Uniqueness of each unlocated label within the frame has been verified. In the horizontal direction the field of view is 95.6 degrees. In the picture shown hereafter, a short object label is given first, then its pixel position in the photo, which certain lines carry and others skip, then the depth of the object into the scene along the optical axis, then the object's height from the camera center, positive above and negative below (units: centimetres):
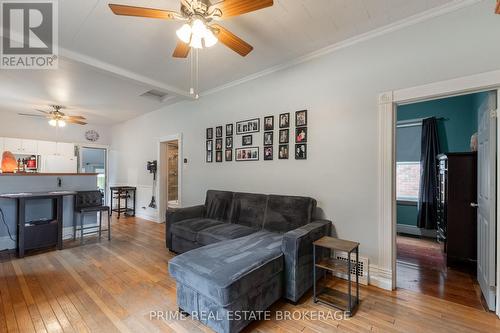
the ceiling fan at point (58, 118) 483 +105
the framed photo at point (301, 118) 302 +66
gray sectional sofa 171 -84
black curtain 419 -16
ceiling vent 472 +153
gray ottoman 167 -91
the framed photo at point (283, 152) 320 +21
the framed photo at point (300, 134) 302 +44
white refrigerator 593 +5
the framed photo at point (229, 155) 393 +21
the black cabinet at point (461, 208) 280 -52
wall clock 698 +95
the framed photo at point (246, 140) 365 +44
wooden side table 202 -97
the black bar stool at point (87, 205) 397 -72
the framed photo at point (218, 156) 410 +19
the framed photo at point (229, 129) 391 +65
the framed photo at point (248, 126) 355 +66
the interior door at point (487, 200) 199 -31
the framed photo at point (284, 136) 319 +44
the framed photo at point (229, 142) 392 +43
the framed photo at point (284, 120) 318 +67
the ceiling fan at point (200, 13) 161 +113
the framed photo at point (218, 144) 409 +41
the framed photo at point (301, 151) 302 +22
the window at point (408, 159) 450 +17
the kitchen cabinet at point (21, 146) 541 +49
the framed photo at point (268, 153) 338 +21
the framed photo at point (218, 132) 409 +63
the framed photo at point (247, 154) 358 +21
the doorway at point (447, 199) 218 -47
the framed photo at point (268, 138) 337 +43
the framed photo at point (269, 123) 336 +65
